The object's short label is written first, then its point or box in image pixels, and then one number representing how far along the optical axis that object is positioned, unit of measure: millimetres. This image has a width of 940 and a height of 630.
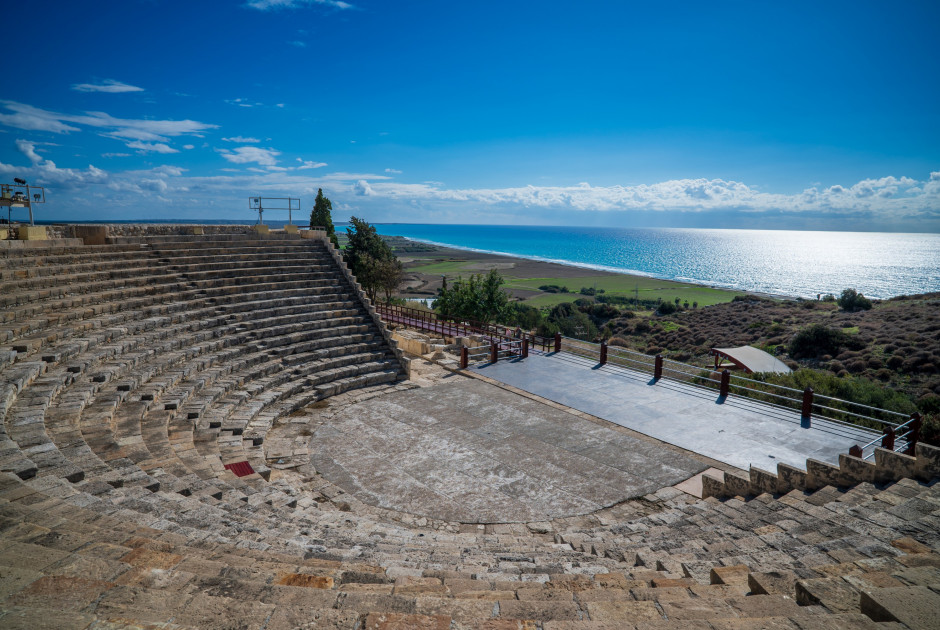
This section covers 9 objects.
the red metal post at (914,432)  9950
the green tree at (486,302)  31875
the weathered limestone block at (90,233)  15242
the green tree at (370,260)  29922
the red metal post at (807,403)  11939
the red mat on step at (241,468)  9133
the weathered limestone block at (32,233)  13344
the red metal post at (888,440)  9461
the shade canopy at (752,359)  20000
